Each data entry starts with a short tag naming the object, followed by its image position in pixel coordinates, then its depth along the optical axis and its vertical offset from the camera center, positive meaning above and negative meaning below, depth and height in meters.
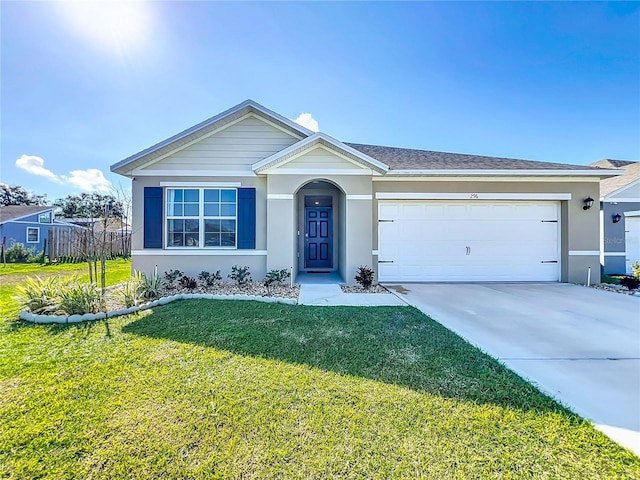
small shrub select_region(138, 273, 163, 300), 6.27 -1.08
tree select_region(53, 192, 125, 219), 6.95 +0.88
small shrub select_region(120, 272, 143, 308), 5.70 -1.10
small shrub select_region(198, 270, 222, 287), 7.65 -1.02
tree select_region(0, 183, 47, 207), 37.19 +6.22
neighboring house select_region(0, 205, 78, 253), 20.55 +1.36
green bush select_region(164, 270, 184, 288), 7.82 -1.01
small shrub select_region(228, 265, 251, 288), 7.69 -0.96
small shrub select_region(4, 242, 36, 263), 15.18 -0.71
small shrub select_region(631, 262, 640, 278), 7.80 -0.82
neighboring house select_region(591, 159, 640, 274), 10.88 +0.52
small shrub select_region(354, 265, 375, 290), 7.51 -1.00
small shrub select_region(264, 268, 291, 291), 7.52 -0.98
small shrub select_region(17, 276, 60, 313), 5.16 -1.06
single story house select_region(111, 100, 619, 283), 7.86 +1.01
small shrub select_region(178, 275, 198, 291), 7.21 -1.09
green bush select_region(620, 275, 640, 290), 7.47 -1.12
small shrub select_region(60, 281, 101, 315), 5.09 -1.09
